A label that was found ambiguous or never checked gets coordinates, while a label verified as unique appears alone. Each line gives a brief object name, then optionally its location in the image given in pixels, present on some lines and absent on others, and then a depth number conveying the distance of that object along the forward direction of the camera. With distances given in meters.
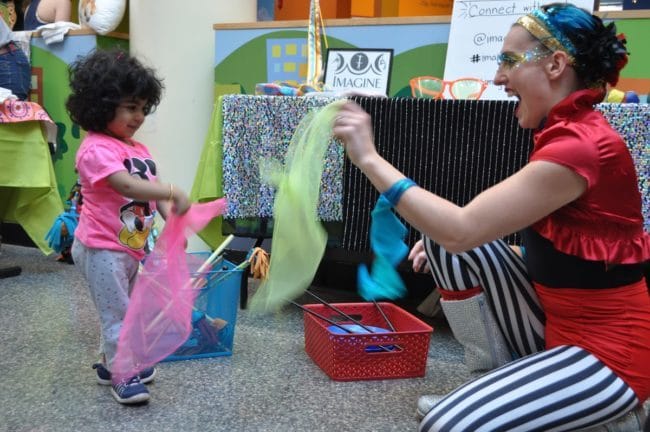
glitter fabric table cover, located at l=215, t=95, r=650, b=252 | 2.11
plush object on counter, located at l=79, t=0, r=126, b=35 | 3.58
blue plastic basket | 2.10
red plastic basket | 1.93
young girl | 1.78
